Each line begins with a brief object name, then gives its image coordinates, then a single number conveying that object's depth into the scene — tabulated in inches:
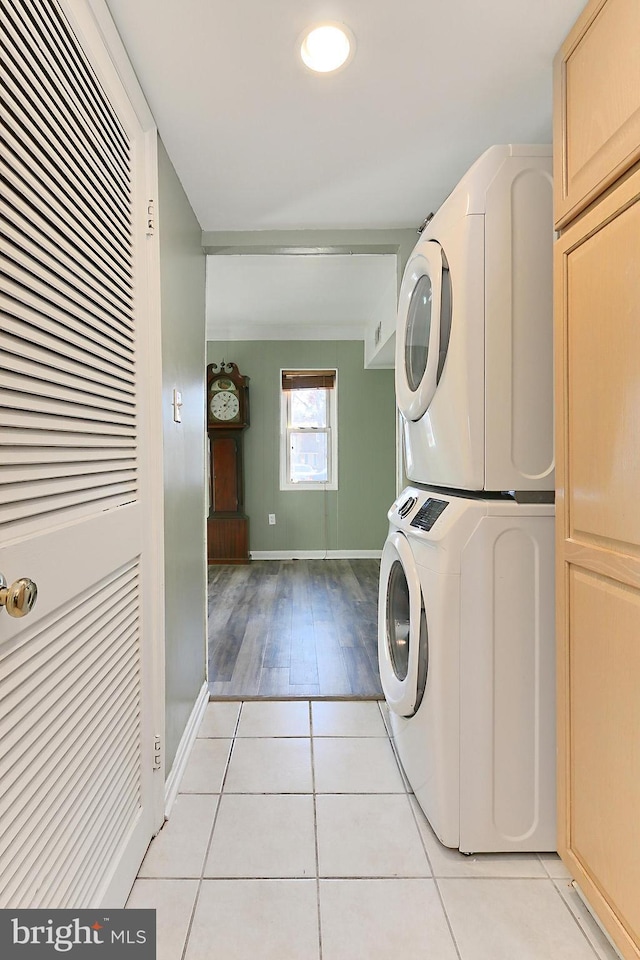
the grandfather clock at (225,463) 215.2
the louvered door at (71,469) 33.2
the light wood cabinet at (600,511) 42.5
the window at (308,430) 225.0
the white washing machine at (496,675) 57.5
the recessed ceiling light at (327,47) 52.2
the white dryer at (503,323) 56.8
